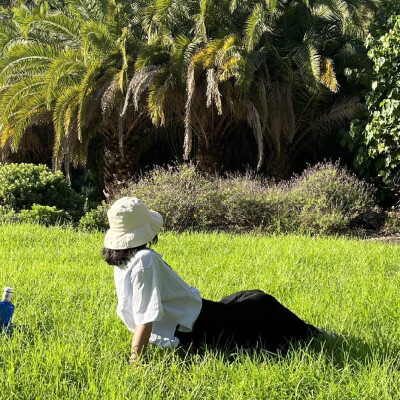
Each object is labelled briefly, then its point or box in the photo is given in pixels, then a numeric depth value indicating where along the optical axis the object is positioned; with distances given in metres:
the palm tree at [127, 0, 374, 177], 10.59
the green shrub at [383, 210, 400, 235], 10.15
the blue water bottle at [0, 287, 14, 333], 3.38
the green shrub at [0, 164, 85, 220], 10.04
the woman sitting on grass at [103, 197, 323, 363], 3.15
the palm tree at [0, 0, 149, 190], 11.25
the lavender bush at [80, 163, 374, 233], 9.56
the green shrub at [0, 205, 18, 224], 9.23
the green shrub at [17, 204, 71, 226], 9.28
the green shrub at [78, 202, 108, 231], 9.41
